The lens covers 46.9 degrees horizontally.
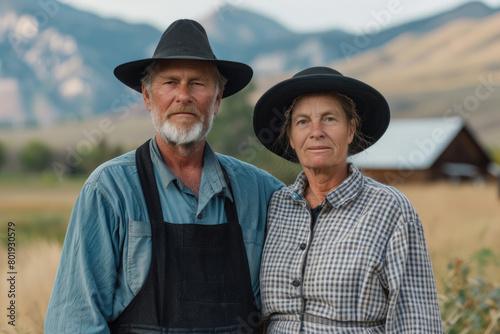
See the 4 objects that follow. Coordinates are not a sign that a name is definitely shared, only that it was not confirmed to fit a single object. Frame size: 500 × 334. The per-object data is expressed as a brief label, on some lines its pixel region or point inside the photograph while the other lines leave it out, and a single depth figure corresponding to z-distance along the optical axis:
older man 2.76
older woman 2.69
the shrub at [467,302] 4.70
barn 32.97
